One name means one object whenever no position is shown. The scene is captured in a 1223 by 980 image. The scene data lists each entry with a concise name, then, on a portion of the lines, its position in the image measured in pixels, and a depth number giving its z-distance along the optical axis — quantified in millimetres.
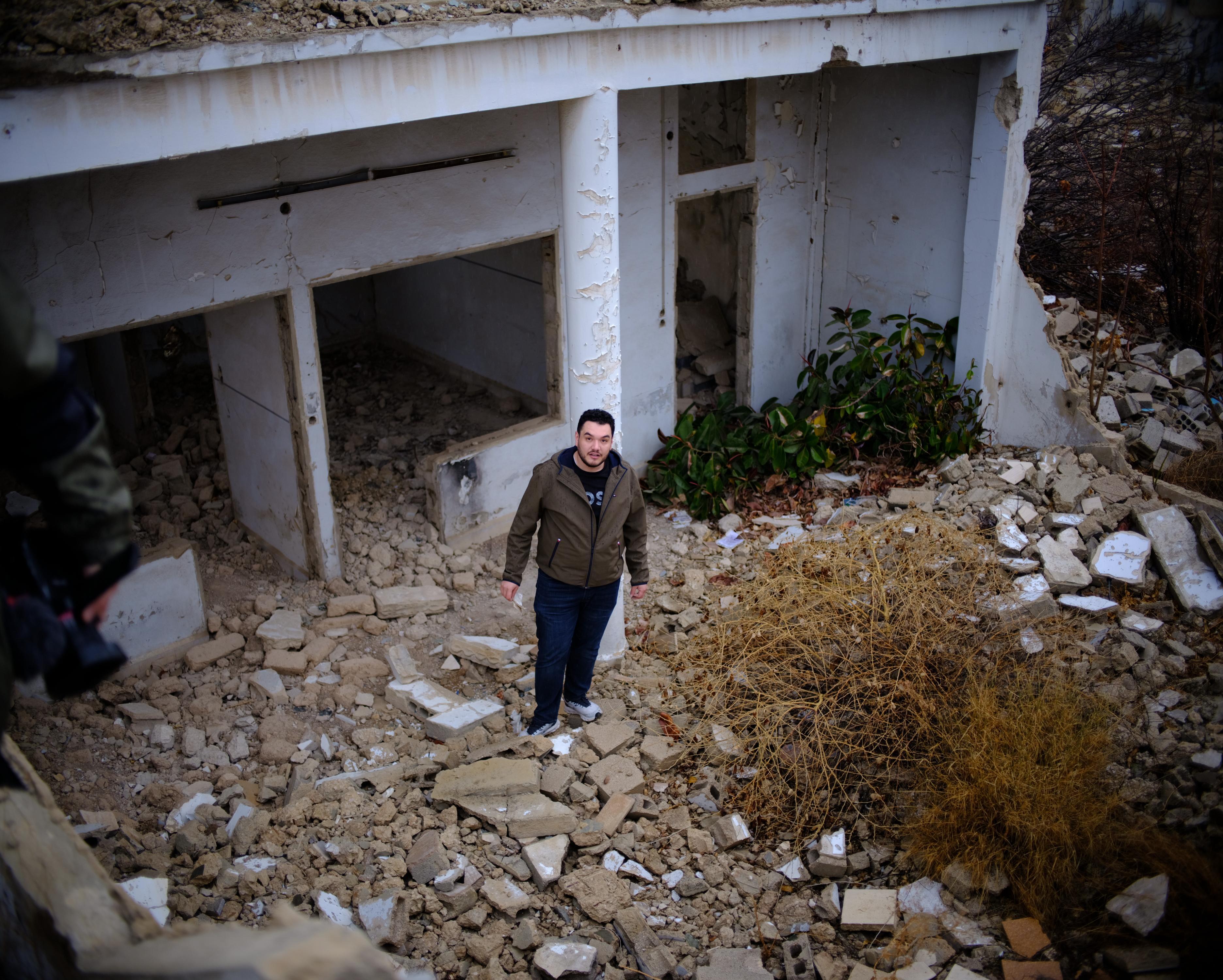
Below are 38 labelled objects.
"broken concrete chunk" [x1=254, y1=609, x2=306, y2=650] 6121
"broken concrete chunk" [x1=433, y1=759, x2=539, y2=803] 4711
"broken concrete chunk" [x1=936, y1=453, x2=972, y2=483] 7547
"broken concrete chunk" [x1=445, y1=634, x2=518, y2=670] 6004
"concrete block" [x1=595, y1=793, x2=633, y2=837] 4648
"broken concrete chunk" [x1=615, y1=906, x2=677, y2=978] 4000
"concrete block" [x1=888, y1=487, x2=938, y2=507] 7359
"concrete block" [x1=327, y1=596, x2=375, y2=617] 6449
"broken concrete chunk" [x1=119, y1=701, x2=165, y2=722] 5441
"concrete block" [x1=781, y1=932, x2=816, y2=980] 4043
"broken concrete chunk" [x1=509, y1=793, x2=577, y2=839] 4566
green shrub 8047
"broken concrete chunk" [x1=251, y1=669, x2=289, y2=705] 5707
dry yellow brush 4324
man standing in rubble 4797
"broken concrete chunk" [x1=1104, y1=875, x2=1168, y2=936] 3820
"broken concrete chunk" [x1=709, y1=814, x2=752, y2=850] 4621
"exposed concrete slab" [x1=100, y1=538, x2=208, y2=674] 5770
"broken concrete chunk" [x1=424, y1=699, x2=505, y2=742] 5219
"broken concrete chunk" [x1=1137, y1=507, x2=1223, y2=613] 6035
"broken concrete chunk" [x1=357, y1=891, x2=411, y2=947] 3959
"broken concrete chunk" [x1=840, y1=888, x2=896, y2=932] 4184
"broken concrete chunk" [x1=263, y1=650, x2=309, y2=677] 5898
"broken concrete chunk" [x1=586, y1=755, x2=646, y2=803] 4852
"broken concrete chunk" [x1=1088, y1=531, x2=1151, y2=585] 6227
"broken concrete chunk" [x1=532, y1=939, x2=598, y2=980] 3895
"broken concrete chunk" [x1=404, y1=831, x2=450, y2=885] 4281
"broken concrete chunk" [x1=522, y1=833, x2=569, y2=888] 4332
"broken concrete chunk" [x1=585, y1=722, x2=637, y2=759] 5113
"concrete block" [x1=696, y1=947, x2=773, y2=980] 3947
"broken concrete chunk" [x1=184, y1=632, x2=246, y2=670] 5918
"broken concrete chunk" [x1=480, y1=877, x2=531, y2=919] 4152
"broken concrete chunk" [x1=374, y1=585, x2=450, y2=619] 6492
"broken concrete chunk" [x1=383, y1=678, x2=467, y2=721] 5504
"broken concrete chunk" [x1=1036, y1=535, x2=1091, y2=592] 6230
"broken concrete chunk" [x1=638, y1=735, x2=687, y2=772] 5066
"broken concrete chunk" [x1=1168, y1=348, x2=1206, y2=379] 9141
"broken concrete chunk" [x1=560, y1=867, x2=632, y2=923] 4207
